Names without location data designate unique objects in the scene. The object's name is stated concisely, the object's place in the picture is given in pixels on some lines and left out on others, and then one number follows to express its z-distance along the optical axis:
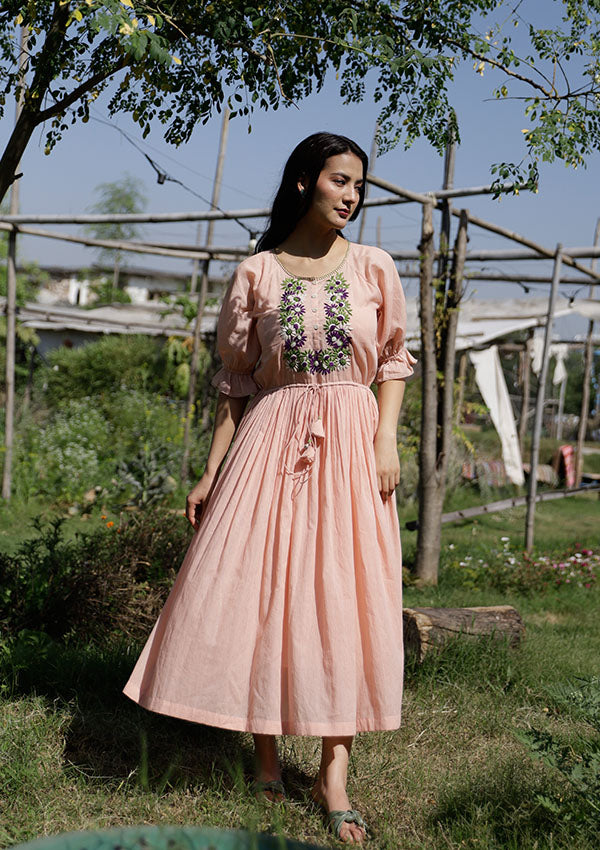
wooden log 3.54
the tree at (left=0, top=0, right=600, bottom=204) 2.88
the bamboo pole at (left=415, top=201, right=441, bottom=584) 5.54
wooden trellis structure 5.54
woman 2.30
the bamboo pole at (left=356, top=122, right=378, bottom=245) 14.98
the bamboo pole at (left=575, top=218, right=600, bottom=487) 12.12
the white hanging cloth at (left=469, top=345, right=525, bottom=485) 12.17
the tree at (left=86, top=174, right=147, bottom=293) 39.34
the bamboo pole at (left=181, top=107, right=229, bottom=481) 8.16
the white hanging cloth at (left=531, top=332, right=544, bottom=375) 14.01
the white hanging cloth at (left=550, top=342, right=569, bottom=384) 15.91
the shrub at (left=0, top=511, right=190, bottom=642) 3.74
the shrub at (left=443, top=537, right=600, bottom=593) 5.75
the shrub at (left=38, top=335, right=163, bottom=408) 13.91
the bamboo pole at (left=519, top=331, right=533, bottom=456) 13.30
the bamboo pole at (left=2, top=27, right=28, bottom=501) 7.18
